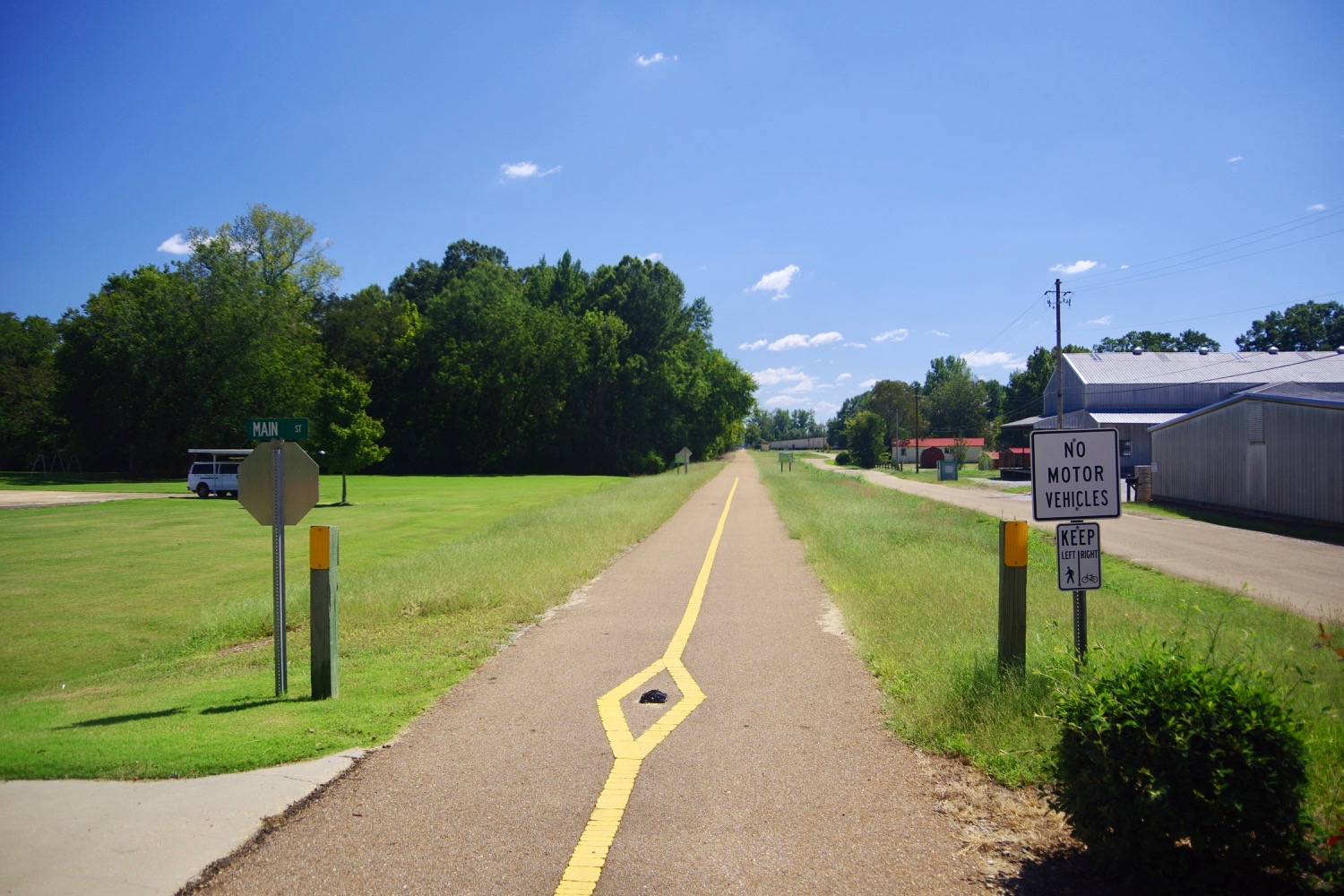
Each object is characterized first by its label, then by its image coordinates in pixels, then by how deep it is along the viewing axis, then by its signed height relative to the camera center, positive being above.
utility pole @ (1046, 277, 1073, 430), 37.53 +4.73
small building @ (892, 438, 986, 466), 90.88 -0.37
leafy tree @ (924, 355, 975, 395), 188.66 +17.35
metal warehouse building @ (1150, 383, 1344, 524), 23.50 -0.43
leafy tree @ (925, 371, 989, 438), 133.50 +6.26
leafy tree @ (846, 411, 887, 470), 94.31 +1.03
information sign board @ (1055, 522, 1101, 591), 5.48 -0.78
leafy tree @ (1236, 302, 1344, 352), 97.06 +14.52
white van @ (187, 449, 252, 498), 41.22 -1.37
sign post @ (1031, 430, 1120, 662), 5.50 -0.32
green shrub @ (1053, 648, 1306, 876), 3.30 -1.42
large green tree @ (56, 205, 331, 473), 64.94 +6.84
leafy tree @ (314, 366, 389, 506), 41.03 +1.21
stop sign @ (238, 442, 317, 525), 7.03 -0.31
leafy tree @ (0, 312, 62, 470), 72.81 +4.64
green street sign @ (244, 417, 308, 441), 6.93 +0.19
